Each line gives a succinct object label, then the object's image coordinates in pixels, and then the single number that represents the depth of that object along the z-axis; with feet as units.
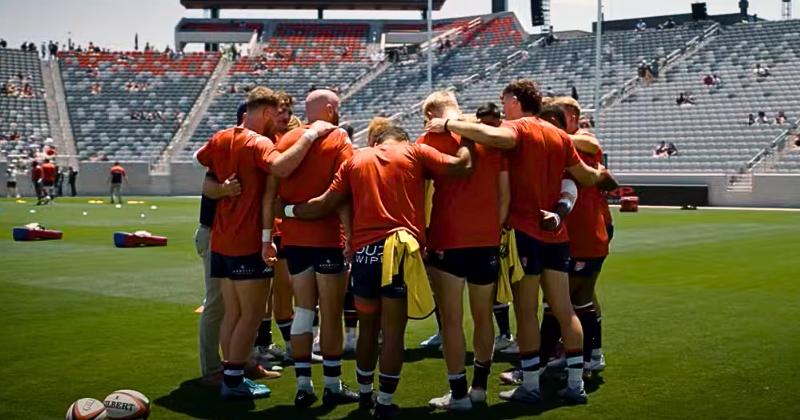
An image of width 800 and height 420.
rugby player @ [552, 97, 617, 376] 25.20
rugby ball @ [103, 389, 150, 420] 20.26
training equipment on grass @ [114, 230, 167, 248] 61.05
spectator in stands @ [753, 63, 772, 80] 142.61
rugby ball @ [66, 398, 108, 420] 19.81
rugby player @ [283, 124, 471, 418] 21.61
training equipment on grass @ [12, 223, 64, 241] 65.57
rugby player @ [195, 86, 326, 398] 23.44
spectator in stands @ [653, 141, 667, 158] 130.62
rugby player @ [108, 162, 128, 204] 121.39
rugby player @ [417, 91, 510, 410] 22.21
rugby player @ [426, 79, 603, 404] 23.18
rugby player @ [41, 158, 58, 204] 118.62
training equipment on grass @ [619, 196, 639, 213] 100.58
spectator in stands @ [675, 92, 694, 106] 141.69
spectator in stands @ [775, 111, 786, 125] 129.59
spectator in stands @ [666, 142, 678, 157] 130.26
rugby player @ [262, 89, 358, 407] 23.06
